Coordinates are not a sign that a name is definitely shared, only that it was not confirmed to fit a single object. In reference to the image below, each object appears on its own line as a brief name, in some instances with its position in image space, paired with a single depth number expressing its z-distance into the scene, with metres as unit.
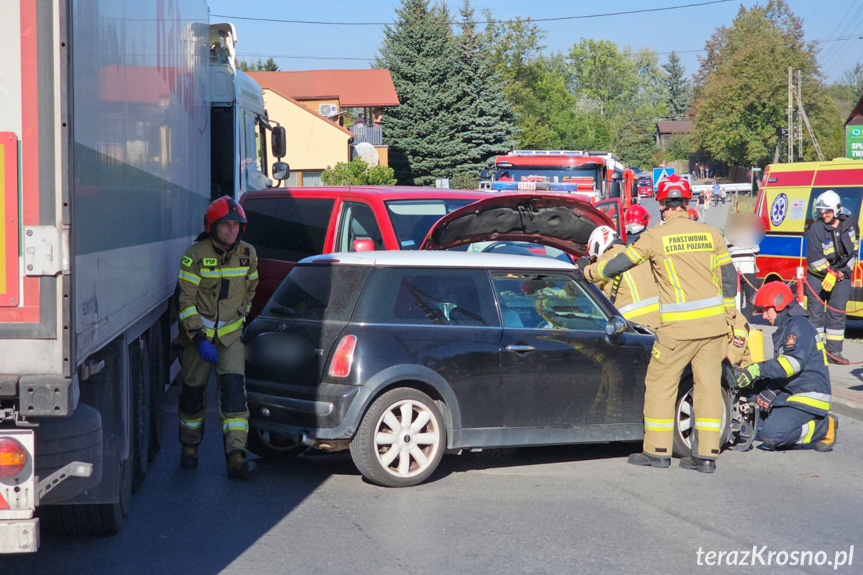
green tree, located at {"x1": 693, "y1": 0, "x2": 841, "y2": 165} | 82.38
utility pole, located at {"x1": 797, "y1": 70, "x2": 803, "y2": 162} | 60.02
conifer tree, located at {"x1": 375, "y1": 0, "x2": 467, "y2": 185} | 58.31
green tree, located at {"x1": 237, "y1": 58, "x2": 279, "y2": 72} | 125.44
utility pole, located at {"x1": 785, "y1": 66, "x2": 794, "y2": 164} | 64.46
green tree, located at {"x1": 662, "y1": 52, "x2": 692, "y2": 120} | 155.88
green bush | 41.47
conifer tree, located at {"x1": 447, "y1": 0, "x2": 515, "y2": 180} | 58.00
